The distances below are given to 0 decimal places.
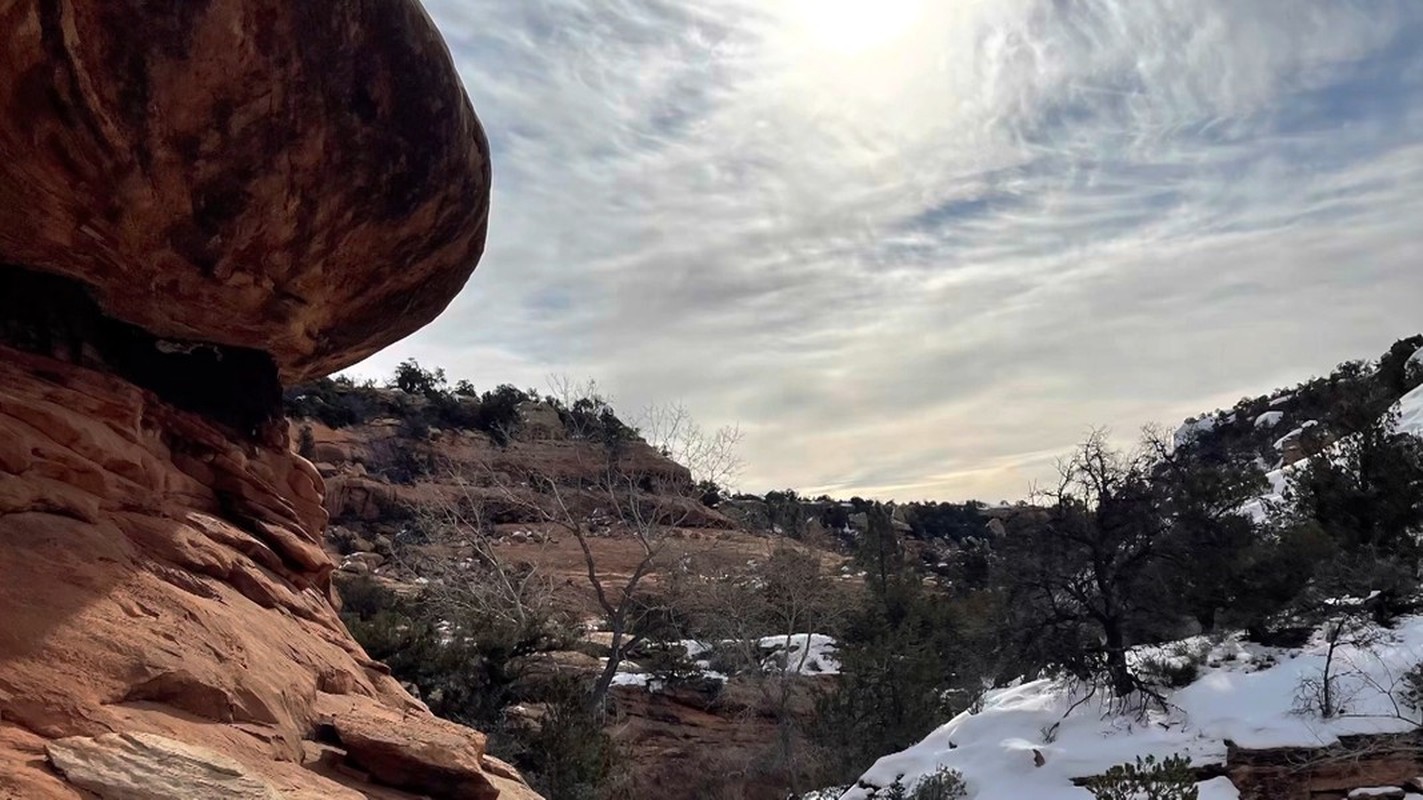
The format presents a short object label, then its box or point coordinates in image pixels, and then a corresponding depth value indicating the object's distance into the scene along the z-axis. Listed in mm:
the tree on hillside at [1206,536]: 16281
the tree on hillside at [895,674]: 17734
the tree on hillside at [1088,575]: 15406
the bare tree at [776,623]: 19547
